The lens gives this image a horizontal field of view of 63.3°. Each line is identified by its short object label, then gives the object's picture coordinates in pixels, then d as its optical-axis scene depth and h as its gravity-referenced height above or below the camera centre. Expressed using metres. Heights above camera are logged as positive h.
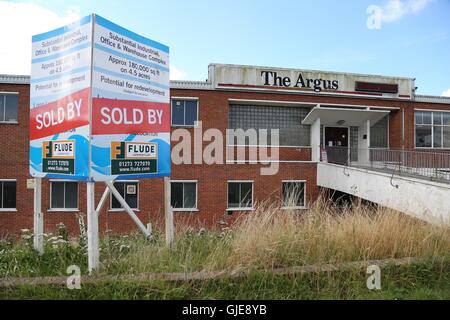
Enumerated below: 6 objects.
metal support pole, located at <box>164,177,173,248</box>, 5.35 -0.78
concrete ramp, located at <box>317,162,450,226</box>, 11.14 -0.88
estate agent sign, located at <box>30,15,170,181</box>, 4.50 +0.82
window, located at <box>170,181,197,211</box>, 19.34 -1.55
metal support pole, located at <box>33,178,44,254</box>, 5.09 -0.84
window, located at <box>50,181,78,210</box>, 18.64 -1.55
